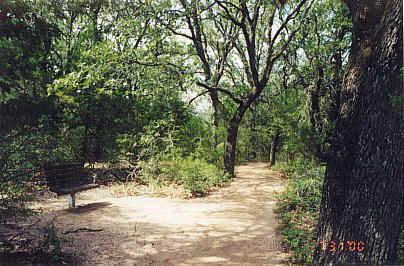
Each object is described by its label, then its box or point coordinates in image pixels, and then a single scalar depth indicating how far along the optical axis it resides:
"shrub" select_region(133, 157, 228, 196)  7.86
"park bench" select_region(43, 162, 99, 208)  5.58
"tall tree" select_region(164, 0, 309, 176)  8.57
